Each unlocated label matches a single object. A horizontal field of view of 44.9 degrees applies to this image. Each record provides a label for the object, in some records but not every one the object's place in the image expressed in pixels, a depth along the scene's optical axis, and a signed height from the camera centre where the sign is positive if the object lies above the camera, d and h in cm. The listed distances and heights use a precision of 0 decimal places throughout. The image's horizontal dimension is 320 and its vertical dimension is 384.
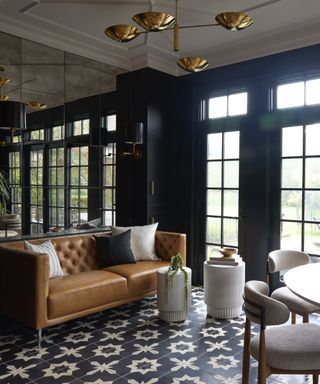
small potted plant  400 -95
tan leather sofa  348 -103
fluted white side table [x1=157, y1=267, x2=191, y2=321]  399 -122
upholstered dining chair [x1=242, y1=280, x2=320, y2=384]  208 -92
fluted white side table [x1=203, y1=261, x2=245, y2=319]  414 -116
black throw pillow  456 -83
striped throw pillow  396 -76
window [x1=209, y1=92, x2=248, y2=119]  525 +106
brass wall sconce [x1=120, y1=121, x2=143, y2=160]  505 +63
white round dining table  218 -64
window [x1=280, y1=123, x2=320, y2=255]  460 -8
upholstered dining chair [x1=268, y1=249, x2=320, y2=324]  323 -75
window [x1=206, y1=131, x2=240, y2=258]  531 -12
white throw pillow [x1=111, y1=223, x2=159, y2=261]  487 -78
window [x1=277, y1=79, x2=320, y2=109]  461 +108
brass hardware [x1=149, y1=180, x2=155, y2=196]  541 -9
